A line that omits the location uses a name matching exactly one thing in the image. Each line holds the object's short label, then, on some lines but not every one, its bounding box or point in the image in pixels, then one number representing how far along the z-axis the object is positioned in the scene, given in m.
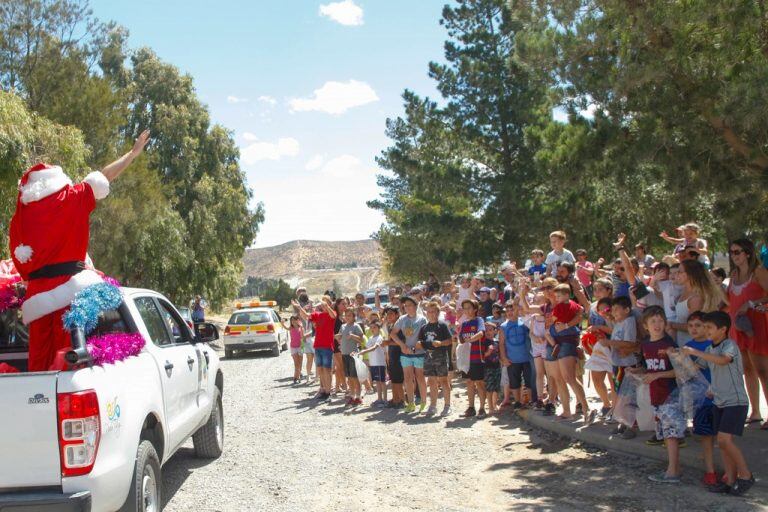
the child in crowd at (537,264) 12.23
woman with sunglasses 7.35
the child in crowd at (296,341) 15.44
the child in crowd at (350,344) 12.37
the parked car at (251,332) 22.28
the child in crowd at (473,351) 10.33
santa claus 5.04
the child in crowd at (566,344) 8.64
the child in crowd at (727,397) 5.79
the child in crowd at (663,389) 6.34
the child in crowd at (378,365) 12.04
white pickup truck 4.04
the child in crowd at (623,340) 7.64
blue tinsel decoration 4.75
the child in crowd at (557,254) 11.10
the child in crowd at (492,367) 10.31
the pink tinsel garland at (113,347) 4.52
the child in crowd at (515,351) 9.93
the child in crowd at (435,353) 10.59
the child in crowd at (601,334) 8.14
